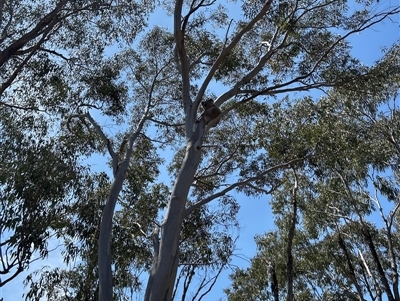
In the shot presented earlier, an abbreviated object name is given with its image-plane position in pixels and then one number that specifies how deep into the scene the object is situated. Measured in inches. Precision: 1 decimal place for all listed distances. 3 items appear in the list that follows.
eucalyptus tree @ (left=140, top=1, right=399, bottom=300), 236.7
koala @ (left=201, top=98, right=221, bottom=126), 229.9
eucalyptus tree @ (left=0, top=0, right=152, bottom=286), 200.8
